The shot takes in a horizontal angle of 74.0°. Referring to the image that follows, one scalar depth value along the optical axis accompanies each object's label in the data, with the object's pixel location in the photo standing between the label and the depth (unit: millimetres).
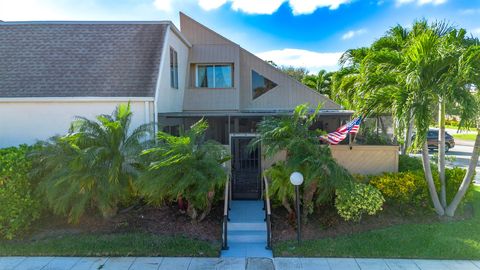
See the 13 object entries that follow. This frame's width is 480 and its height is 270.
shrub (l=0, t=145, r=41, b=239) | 7484
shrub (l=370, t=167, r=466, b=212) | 8594
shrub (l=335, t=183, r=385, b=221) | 8070
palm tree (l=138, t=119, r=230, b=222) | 7445
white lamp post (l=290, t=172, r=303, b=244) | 7129
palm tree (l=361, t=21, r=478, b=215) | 7414
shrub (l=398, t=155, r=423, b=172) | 10055
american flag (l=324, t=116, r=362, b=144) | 8258
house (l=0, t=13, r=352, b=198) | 10109
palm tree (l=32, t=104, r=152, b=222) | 7602
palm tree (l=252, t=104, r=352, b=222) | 7523
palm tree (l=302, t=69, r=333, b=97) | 24625
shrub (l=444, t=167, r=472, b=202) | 9133
